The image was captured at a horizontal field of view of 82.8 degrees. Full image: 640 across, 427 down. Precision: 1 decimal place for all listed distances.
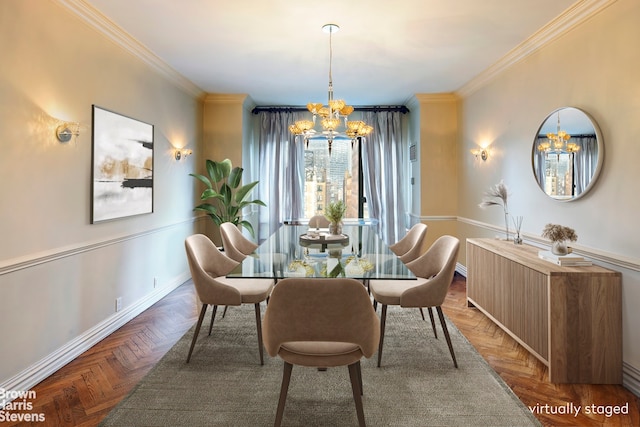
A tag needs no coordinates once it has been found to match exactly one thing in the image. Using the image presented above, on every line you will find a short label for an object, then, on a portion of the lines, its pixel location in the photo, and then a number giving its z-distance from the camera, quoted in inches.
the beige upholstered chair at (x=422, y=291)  99.2
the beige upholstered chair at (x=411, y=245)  136.0
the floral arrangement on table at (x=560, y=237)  101.9
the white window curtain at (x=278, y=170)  243.3
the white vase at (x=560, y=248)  102.8
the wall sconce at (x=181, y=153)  180.1
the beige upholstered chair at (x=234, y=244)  137.5
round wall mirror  105.7
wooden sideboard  93.4
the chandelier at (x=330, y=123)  126.3
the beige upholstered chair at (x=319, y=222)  200.5
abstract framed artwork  118.6
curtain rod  240.4
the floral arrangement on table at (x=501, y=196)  145.6
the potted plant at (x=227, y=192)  199.2
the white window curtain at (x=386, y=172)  242.1
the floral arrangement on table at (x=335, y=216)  136.9
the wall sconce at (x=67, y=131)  101.9
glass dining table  86.9
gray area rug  78.5
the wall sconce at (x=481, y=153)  179.5
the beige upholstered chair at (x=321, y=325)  65.1
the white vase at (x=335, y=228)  137.3
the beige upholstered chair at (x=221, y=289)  100.6
